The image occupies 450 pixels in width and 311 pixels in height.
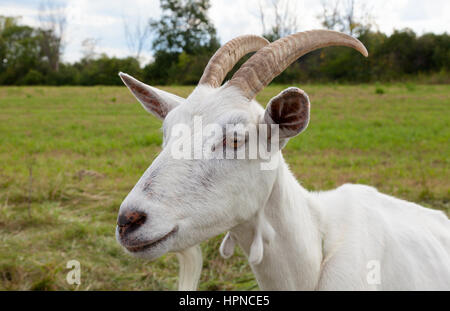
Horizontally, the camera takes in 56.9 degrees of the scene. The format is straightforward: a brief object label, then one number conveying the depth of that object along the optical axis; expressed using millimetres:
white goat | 1771
